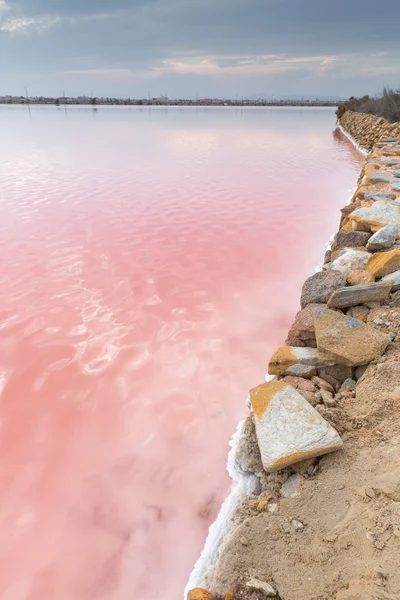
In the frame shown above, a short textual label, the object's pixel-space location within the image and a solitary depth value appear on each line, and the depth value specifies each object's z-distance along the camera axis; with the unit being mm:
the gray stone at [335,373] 2777
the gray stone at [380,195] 6212
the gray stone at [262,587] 1601
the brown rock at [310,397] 2539
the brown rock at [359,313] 3259
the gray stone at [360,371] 2734
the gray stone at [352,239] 4652
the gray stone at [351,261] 3934
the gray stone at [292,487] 2031
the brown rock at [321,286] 3639
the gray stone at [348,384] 2684
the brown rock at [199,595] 1656
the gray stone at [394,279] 3356
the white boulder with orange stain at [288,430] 2131
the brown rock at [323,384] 2695
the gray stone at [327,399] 2506
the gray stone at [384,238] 4203
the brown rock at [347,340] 2730
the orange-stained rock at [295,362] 2820
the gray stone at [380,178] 7414
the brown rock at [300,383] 2686
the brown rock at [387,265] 3633
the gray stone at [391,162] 9062
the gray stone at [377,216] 4758
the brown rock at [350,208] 6114
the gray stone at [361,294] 3301
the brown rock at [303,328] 3123
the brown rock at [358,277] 3572
